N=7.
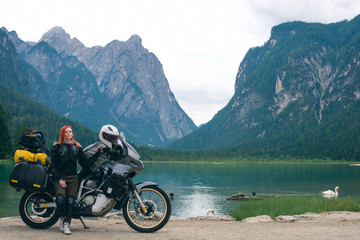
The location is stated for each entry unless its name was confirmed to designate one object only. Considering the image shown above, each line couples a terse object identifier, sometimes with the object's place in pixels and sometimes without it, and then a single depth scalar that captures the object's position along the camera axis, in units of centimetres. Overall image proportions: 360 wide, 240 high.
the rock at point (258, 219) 1655
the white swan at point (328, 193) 4807
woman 1243
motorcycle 1247
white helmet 1265
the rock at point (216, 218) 1823
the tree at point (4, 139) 10469
